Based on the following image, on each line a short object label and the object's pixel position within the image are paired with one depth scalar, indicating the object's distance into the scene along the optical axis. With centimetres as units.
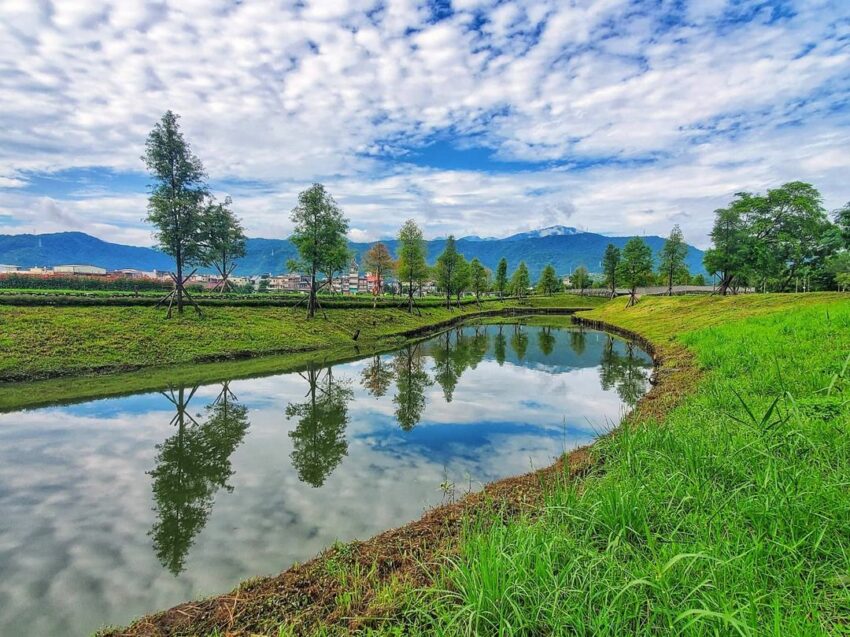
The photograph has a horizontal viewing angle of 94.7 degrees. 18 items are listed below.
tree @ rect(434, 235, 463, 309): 7325
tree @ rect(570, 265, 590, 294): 12711
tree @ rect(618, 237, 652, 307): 6328
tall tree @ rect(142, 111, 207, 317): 2934
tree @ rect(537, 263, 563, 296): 11931
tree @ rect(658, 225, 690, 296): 7400
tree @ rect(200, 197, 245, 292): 3213
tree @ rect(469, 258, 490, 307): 8988
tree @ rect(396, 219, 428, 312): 5822
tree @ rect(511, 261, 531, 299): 11049
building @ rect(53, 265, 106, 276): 16501
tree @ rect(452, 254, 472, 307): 7500
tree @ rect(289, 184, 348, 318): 3788
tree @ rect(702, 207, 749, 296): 5091
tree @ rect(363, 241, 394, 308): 6253
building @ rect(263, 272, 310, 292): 18218
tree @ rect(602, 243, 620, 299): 9044
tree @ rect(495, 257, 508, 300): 10962
